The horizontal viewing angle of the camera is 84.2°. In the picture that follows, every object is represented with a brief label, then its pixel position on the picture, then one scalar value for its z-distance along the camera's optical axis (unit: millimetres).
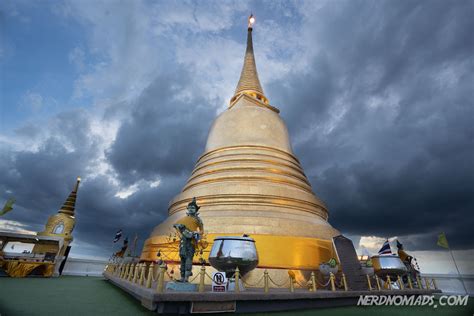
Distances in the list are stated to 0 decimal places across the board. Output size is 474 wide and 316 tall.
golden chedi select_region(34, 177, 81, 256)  16406
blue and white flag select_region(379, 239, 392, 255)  9906
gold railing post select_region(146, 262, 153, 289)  5719
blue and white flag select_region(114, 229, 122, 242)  15435
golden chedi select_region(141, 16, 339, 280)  9203
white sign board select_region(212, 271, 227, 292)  5656
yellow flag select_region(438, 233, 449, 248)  10592
